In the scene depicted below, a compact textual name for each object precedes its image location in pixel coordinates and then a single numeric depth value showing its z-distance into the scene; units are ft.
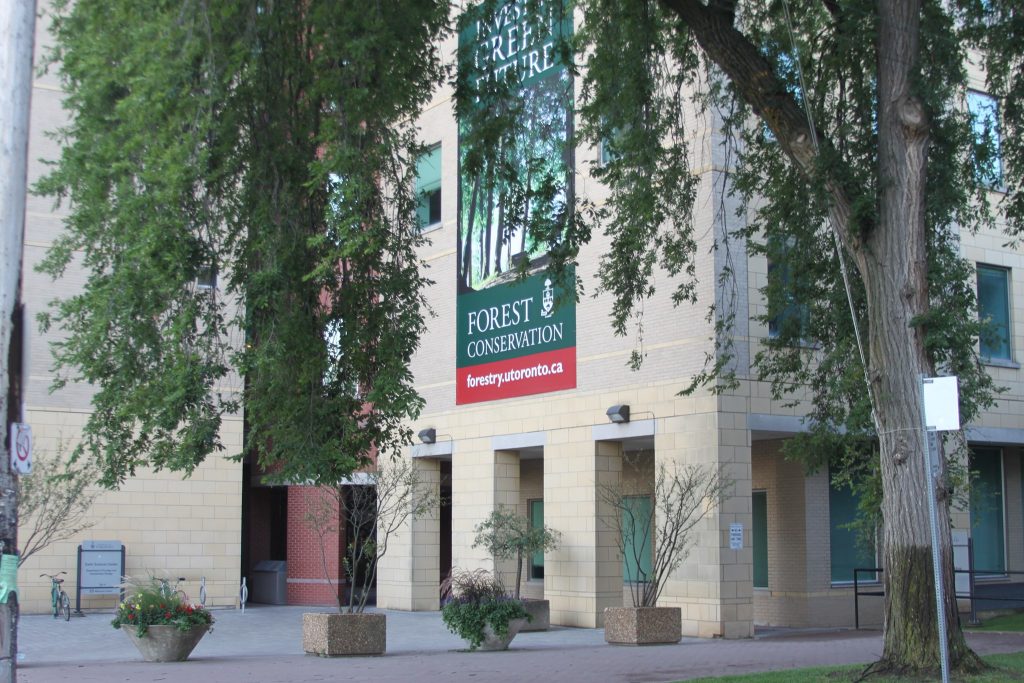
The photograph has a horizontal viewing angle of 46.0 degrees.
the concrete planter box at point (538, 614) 74.84
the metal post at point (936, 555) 34.50
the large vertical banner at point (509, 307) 80.28
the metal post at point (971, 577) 78.12
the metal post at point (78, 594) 90.02
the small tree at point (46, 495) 64.64
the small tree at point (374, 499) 65.57
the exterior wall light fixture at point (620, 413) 76.64
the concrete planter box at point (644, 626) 64.28
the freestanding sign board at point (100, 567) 91.91
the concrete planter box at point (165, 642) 56.90
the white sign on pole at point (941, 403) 34.19
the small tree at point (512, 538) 78.64
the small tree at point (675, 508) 67.87
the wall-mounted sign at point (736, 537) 71.20
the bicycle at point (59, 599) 87.02
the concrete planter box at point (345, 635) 59.93
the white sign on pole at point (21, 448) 28.22
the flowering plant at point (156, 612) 57.00
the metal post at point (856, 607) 76.21
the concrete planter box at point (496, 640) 61.57
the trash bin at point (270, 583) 108.47
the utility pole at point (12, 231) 27.73
